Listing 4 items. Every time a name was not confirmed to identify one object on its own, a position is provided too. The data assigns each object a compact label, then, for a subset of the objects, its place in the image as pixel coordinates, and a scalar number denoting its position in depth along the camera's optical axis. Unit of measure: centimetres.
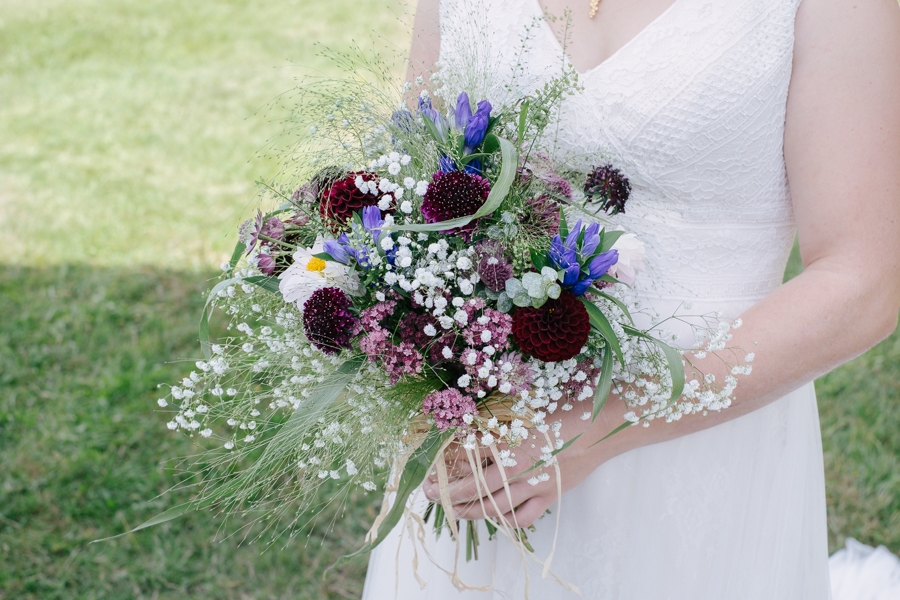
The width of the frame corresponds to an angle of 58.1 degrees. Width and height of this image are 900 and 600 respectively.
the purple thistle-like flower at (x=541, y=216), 125
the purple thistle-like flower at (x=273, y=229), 131
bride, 138
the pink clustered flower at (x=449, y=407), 119
